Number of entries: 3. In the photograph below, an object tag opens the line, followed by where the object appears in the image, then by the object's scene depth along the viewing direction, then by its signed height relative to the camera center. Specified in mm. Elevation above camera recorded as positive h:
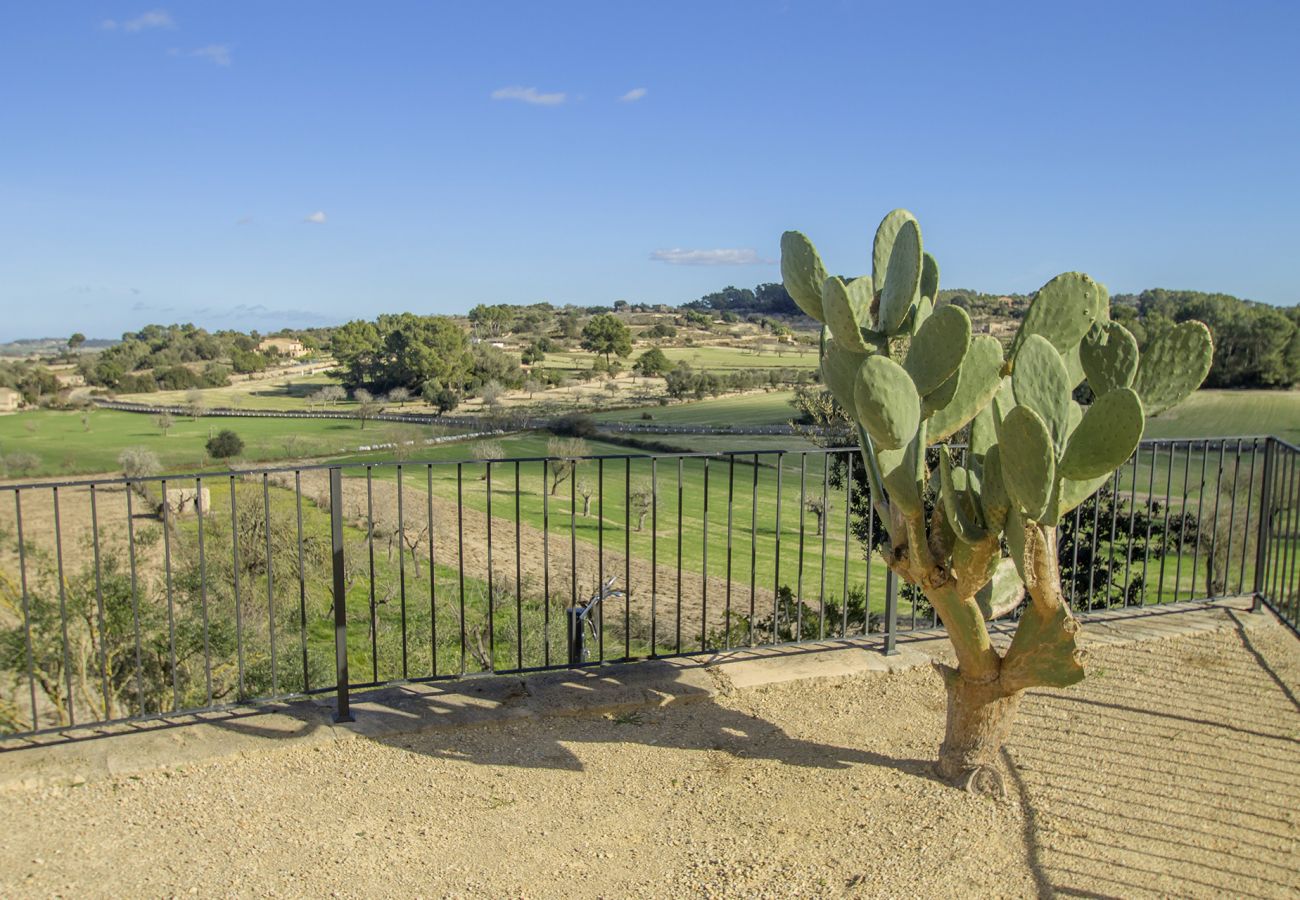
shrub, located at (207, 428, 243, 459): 37906 -4323
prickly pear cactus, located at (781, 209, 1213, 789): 2893 -265
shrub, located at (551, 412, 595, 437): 40906 -3772
